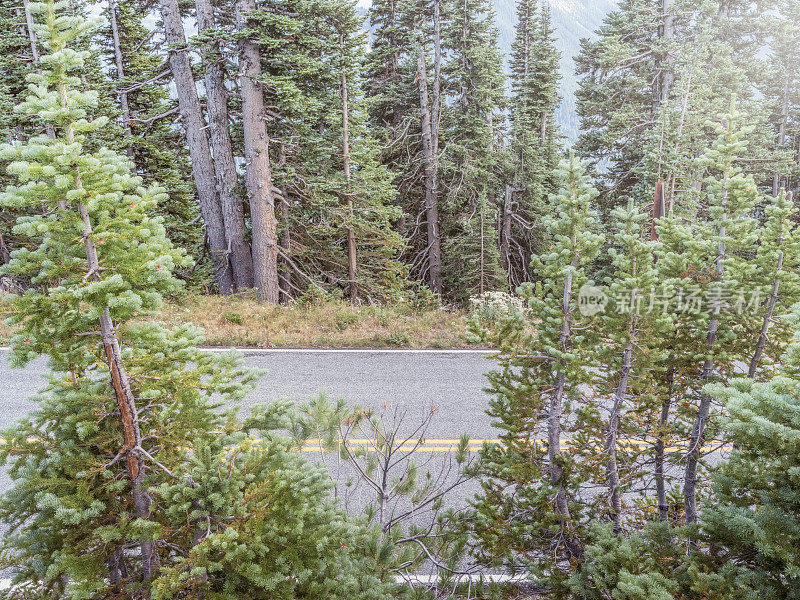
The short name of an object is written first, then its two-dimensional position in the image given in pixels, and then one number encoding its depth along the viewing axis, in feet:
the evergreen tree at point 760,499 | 8.68
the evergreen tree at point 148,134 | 57.41
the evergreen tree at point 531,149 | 75.15
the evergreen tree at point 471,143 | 66.54
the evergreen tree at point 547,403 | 12.41
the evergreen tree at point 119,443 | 8.89
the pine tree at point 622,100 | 66.13
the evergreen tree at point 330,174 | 47.70
